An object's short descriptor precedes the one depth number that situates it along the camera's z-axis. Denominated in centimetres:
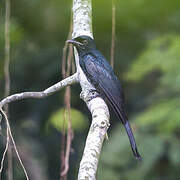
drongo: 728
